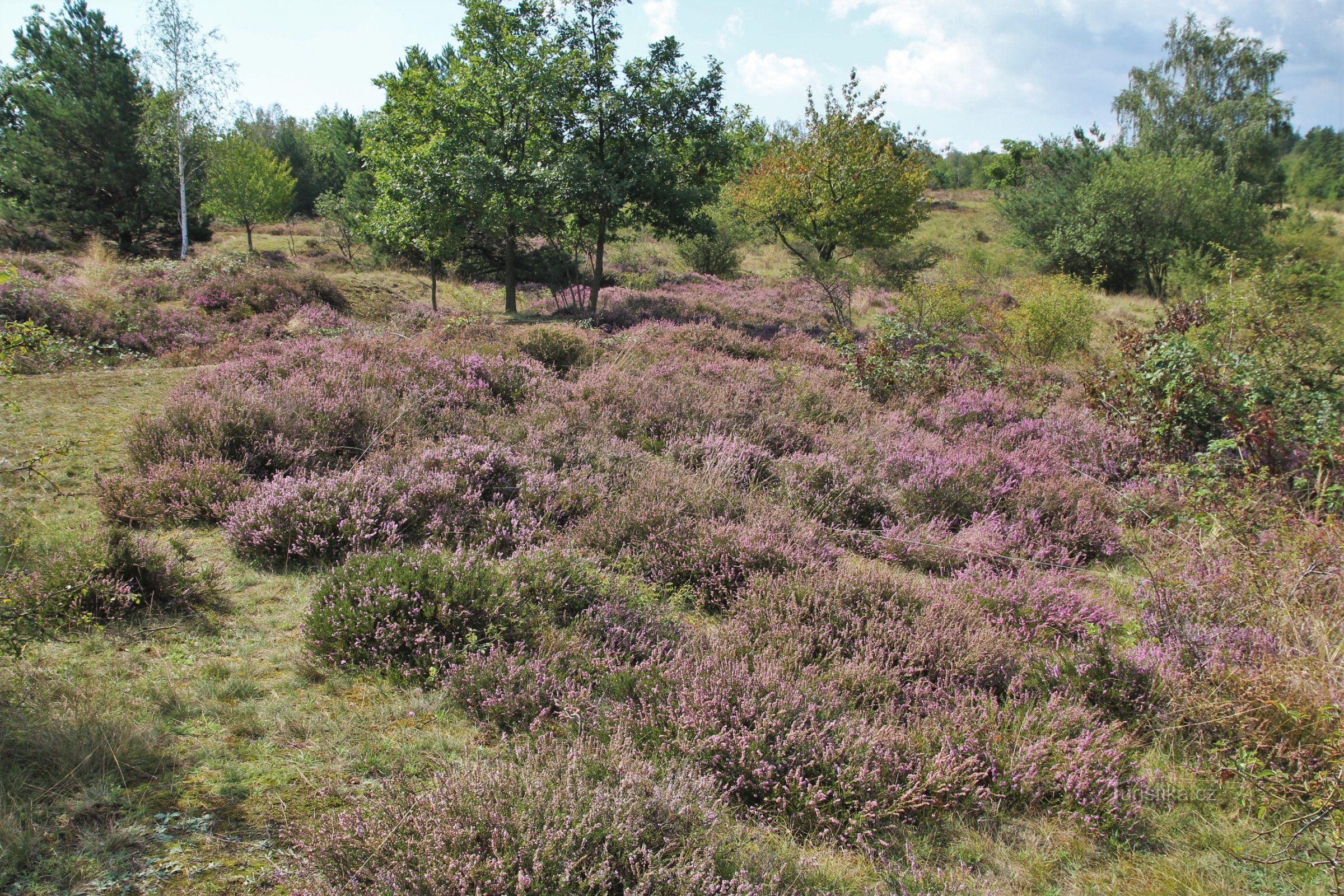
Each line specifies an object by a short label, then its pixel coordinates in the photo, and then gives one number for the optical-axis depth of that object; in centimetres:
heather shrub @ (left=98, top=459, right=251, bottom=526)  484
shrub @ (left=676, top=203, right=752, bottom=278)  2673
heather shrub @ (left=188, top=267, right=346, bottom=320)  1488
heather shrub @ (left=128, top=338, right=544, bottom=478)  583
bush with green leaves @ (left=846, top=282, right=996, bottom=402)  1039
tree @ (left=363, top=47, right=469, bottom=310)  1664
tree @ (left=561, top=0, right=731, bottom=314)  1579
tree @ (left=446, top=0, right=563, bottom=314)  1590
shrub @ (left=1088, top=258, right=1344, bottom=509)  709
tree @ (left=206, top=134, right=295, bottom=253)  2688
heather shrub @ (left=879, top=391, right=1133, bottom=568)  587
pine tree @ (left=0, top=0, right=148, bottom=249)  2234
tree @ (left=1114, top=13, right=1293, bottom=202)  3494
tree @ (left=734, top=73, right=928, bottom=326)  1723
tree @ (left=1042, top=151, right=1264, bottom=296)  2652
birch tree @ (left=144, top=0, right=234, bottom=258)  2484
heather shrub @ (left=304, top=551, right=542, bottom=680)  367
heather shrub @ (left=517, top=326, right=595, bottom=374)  998
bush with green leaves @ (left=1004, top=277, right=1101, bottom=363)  1327
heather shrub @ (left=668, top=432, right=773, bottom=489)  662
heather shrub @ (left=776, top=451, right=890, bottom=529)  624
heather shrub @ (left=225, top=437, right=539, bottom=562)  473
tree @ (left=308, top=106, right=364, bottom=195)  3853
